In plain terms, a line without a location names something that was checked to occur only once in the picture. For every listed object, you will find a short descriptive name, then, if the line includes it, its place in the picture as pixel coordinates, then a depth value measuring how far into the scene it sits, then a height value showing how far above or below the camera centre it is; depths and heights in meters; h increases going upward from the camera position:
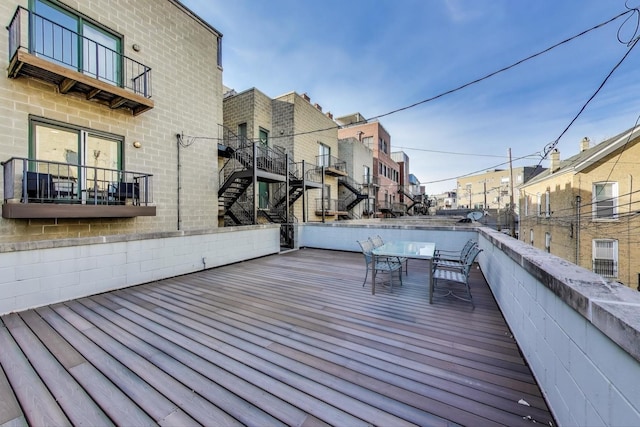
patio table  4.04 -0.66
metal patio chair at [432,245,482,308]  3.82 -0.97
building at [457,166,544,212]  37.91 +4.80
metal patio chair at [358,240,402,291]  4.36 -0.90
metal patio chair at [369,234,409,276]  5.51 -0.65
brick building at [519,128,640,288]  11.16 +0.13
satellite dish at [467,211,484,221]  12.15 -0.08
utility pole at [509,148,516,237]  15.08 +0.23
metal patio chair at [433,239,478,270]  4.38 -0.84
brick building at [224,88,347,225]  11.73 +3.97
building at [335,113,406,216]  23.52 +5.85
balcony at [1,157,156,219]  4.86 +0.51
